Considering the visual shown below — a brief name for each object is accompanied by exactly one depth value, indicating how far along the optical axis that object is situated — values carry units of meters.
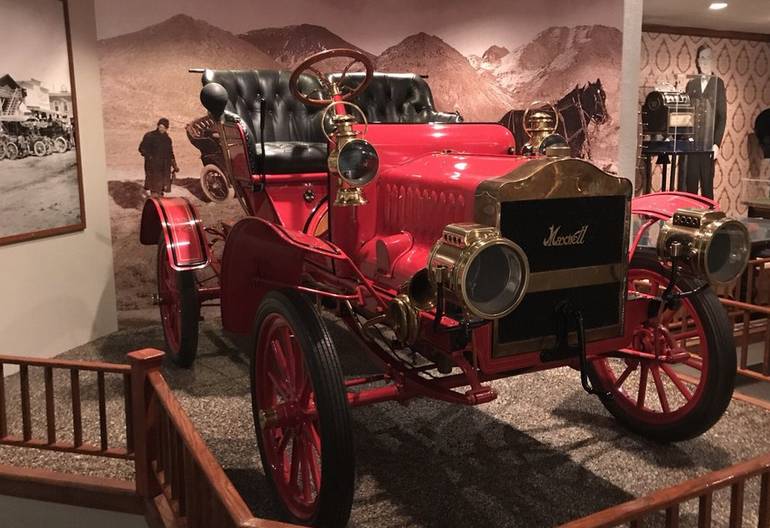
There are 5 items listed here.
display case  6.28
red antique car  2.05
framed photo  3.71
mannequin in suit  6.72
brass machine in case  6.25
